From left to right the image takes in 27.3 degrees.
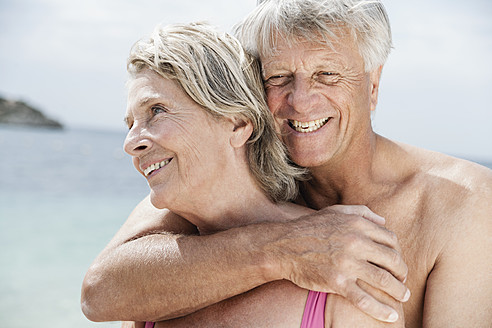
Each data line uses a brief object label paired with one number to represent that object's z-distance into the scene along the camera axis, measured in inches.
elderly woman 46.2
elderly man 44.3
